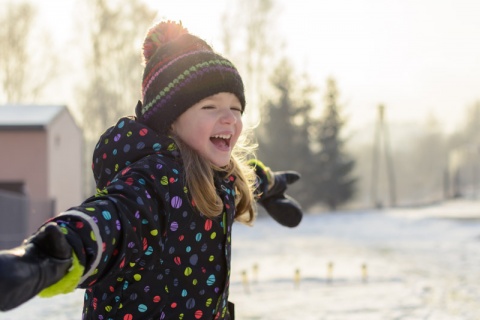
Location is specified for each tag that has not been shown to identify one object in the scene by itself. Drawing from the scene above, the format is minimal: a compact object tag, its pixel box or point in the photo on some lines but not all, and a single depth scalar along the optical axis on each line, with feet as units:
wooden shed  47.37
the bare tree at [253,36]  103.09
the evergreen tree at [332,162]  113.50
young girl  5.31
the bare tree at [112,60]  91.40
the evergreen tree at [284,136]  111.86
